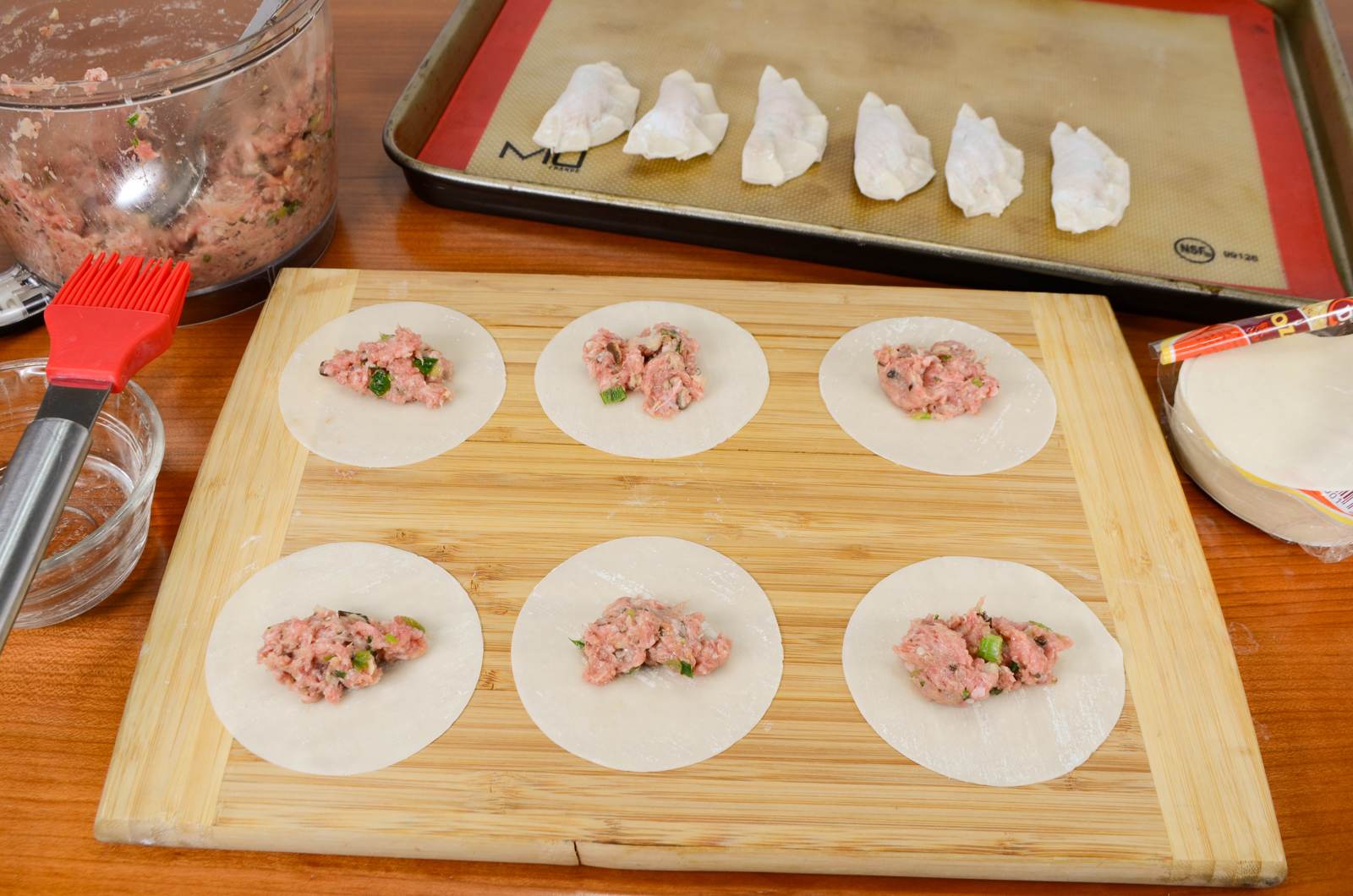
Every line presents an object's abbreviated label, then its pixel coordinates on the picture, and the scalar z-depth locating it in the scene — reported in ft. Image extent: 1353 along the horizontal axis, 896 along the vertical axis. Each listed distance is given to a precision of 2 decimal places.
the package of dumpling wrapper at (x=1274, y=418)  1.54
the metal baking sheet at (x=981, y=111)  1.87
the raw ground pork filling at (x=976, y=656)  1.38
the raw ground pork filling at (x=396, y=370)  1.62
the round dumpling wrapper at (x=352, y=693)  1.35
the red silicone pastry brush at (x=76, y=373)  1.30
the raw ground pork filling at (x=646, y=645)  1.38
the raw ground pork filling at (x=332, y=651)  1.36
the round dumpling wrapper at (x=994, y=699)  1.36
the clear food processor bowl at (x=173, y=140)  1.50
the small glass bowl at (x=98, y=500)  1.41
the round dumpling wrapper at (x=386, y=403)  1.60
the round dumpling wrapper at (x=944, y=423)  1.62
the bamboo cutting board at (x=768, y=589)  1.31
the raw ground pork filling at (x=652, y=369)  1.64
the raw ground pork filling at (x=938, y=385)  1.64
